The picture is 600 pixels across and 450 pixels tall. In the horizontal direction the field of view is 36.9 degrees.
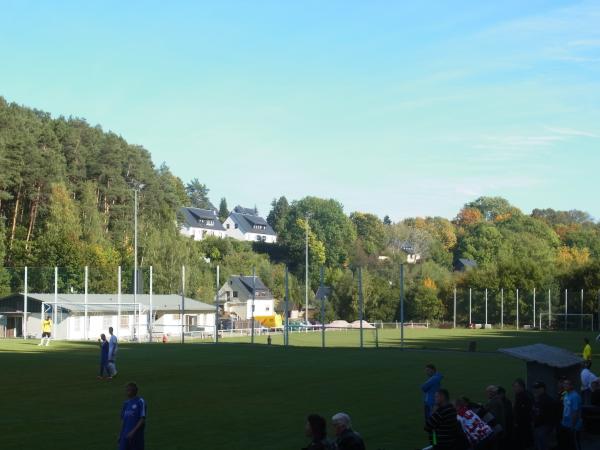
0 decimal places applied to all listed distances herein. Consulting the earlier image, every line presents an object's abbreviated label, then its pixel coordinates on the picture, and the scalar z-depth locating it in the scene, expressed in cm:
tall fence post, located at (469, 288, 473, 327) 10516
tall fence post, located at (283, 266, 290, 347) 5708
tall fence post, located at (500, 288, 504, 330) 10462
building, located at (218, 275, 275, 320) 12550
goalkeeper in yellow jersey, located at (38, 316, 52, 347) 5325
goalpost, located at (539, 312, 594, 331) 10281
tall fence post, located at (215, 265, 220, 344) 6269
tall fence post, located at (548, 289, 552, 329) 10404
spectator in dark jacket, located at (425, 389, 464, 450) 1279
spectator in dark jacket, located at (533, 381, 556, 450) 1630
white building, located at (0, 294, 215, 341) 7225
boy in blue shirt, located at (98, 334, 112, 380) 3232
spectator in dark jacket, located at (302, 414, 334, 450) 1001
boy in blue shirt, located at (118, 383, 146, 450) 1399
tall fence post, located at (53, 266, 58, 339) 6738
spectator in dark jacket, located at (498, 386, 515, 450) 1577
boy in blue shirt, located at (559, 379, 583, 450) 1617
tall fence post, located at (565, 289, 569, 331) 10169
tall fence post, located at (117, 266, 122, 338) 6762
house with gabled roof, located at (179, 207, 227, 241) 18788
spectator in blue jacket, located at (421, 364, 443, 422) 1941
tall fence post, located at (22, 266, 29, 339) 6439
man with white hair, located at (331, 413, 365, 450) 1017
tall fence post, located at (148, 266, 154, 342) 6615
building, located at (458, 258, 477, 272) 17158
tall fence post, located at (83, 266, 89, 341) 7062
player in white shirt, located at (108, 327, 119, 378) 3180
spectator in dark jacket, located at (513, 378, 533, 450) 1600
